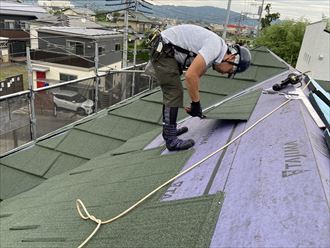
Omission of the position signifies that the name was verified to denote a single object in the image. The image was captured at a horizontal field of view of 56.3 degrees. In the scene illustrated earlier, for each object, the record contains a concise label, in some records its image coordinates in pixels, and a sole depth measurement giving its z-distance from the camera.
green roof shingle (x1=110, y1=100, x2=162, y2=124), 5.30
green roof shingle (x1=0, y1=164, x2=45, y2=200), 4.26
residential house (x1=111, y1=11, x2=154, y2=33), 41.15
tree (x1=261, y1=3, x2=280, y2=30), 46.41
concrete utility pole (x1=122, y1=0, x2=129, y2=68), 13.56
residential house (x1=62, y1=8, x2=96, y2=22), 39.99
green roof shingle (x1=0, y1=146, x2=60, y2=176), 4.58
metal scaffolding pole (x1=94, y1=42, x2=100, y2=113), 7.90
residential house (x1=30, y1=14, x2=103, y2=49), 22.59
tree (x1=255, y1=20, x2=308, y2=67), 23.47
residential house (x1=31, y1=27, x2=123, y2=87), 19.89
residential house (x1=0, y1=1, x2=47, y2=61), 27.61
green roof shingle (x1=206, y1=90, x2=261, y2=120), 3.08
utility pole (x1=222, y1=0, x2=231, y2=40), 14.22
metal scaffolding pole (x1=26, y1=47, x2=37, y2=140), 6.19
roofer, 2.50
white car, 7.51
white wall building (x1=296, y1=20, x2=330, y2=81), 12.48
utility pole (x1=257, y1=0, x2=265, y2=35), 34.38
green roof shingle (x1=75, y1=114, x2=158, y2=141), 5.04
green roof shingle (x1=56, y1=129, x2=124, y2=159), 4.74
